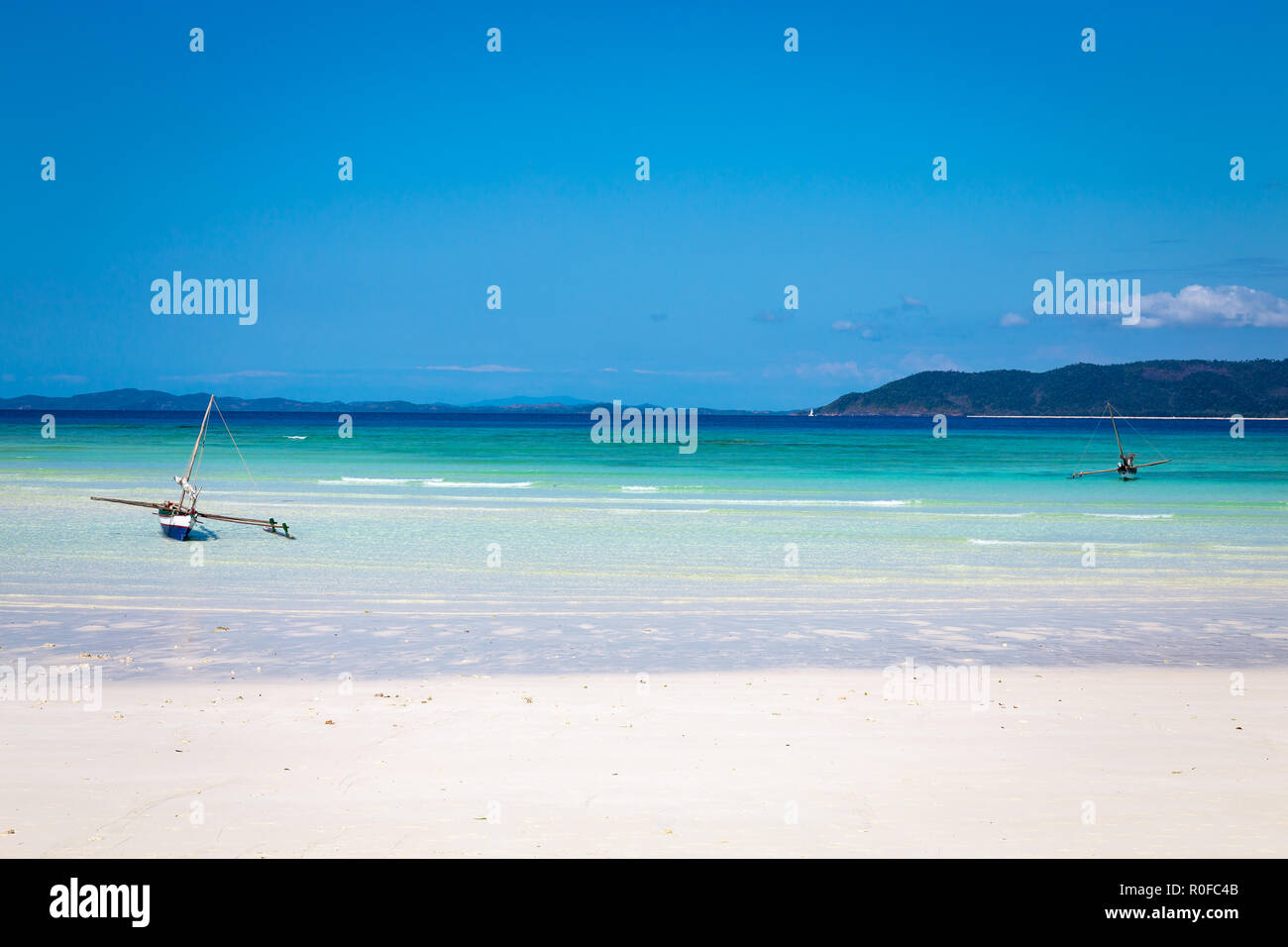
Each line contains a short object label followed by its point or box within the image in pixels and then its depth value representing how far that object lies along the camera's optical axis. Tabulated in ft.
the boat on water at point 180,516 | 85.92
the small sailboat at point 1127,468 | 189.06
